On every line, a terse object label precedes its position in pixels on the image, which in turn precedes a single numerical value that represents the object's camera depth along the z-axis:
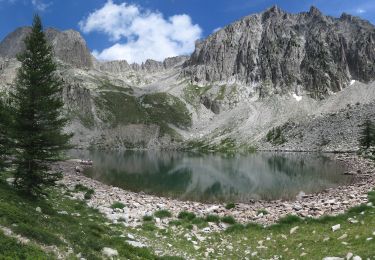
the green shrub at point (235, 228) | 26.11
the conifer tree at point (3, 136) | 31.10
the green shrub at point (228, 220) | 28.34
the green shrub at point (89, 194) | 37.72
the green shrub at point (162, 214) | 31.11
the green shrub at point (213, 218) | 29.17
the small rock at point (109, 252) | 16.23
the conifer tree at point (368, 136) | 114.19
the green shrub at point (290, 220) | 25.58
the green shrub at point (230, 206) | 36.27
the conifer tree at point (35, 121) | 27.00
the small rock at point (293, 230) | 23.50
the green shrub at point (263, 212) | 30.52
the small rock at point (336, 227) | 21.31
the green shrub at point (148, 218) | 29.62
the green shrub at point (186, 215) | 30.15
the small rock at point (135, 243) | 20.04
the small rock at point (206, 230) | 26.19
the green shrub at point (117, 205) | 33.27
